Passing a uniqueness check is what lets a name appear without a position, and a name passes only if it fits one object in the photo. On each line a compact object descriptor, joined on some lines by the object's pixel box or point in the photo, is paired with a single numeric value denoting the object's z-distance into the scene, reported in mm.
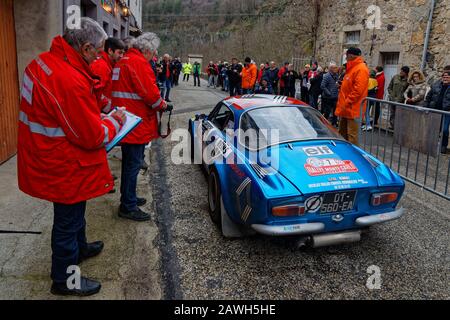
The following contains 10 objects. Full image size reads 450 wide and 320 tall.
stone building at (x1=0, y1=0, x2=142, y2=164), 5684
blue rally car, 3174
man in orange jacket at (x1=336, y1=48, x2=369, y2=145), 6570
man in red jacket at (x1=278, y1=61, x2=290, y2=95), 14461
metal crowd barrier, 4895
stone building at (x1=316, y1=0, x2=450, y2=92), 10367
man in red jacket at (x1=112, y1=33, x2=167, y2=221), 3963
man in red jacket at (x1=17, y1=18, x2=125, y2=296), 2436
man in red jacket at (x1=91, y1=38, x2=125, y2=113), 4766
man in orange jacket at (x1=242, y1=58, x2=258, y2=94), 14503
